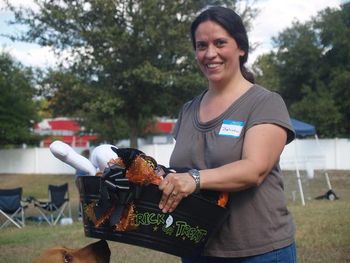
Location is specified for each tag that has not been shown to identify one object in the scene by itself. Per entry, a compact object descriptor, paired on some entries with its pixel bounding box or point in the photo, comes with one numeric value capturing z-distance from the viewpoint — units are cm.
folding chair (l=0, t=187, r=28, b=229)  1348
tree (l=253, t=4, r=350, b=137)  3378
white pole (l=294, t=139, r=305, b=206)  1608
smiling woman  229
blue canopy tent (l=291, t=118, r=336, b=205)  1645
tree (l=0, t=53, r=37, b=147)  3195
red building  4206
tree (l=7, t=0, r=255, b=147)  2205
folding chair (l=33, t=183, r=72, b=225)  1434
